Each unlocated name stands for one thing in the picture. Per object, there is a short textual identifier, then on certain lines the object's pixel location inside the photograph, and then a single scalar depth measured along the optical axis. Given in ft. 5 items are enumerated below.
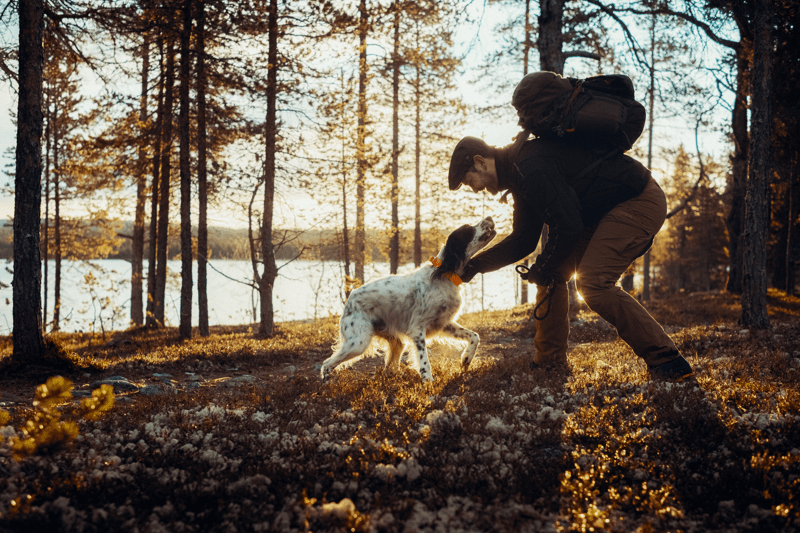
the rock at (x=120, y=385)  17.74
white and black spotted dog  18.15
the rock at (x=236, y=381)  20.24
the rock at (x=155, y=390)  17.29
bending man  13.43
